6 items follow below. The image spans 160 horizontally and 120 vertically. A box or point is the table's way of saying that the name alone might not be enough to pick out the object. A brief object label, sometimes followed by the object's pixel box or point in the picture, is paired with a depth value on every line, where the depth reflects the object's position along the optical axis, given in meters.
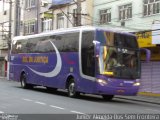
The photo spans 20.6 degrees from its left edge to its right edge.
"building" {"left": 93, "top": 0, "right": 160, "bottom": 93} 30.53
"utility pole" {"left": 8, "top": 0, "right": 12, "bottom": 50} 54.40
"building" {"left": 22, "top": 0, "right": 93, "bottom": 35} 38.41
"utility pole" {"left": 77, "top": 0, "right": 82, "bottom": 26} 32.19
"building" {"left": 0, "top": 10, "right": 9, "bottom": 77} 57.62
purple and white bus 21.88
